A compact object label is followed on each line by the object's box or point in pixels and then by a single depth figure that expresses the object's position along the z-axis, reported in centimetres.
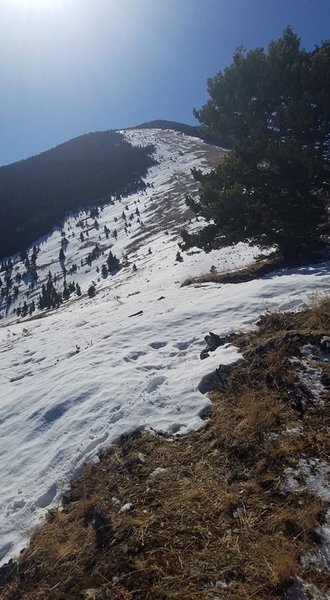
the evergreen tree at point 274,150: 1375
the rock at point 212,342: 730
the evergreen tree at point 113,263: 5542
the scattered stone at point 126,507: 409
